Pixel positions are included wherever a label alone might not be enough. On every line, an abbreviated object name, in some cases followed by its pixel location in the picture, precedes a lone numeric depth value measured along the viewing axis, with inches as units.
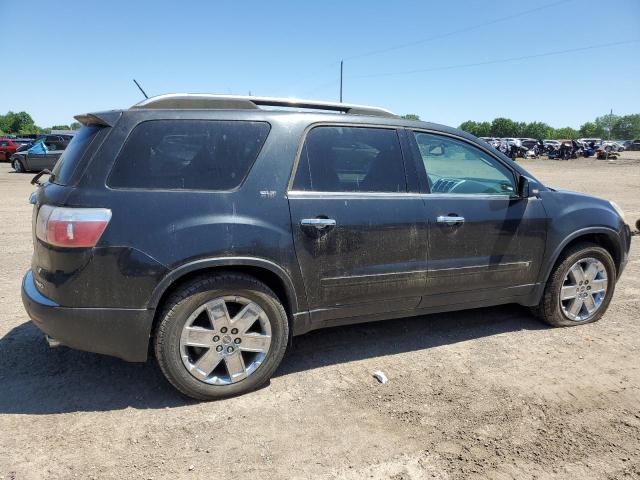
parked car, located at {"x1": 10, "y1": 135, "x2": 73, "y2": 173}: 794.8
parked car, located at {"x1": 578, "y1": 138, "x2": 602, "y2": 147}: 1823.1
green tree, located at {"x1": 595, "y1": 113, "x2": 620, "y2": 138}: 5726.9
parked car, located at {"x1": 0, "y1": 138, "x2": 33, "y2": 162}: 1091.3
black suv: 107.0
